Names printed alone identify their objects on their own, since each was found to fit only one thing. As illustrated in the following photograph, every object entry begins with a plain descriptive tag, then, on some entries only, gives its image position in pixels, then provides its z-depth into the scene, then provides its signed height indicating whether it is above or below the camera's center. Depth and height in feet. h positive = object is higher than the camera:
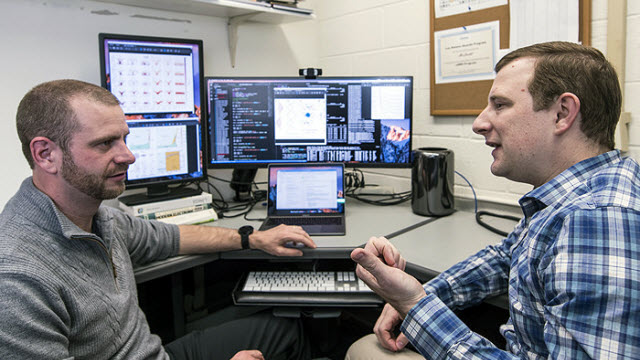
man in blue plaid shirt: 2.22 -0.54
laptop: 5.56 -0.66
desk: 4.25 -1.13
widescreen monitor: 5.85 +0.24
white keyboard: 4.52 -1.51
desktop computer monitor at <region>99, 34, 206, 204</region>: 5.20 +0.45
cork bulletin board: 5.49 +0.71
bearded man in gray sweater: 2.71 -0.74
